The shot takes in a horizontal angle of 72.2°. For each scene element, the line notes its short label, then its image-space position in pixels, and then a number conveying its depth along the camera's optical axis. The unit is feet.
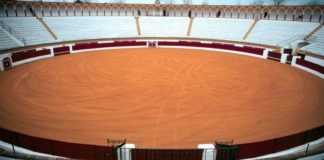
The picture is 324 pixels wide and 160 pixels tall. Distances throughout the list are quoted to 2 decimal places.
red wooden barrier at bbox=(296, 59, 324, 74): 58.23
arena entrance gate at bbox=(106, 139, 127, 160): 19.76
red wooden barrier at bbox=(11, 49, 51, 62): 65.24
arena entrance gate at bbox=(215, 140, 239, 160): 19.67
